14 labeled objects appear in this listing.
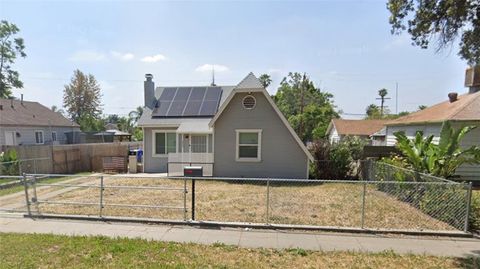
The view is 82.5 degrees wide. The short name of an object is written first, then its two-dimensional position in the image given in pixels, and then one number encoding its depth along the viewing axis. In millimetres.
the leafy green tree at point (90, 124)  43766
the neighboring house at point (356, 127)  39362
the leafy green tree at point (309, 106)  36188
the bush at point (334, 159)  14070
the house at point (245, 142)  13836
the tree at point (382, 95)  66819
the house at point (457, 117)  12867
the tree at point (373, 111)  62375
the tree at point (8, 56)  33781
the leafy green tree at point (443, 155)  9047
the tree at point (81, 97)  50500
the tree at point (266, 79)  54406
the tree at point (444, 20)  5695
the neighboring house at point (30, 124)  22997
